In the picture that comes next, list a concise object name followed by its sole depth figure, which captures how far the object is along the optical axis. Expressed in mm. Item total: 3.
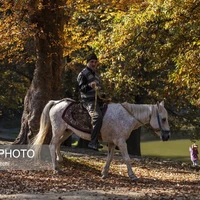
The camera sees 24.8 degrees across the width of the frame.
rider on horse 13016
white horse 13219
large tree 15625
